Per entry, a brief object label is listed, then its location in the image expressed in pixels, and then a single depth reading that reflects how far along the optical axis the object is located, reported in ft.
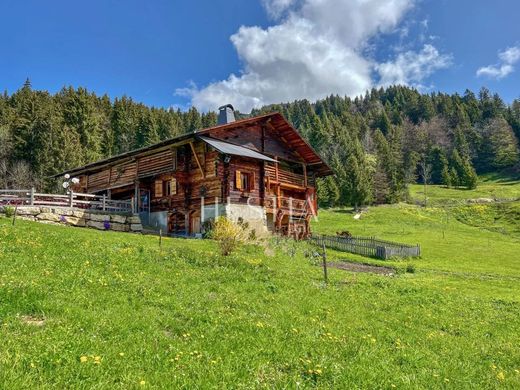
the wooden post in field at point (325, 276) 57.33
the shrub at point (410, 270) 85.40
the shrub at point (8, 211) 86.17
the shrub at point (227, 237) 66.18
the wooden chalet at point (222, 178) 102.58
